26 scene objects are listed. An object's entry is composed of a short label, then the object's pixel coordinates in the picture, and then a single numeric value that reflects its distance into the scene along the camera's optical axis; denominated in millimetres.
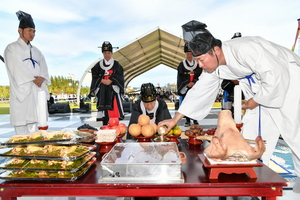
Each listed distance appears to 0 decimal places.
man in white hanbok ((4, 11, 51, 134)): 2836
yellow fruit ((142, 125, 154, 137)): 1618
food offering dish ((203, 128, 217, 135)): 1702
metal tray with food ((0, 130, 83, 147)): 1038
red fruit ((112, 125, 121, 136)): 1686
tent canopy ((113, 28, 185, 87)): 12219
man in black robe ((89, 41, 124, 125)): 4324
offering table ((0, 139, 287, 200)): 895
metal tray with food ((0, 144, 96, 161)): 980
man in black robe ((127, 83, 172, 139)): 2535
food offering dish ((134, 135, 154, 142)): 1619
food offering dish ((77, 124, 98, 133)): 2327
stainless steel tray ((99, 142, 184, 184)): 918
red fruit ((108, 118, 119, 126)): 1750
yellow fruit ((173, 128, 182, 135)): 1661
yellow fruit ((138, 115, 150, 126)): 1699
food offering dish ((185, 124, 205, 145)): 1580
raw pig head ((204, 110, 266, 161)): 935
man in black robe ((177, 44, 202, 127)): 5391
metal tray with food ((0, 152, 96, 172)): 962
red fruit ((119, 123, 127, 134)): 1765
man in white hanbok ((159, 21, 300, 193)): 1307
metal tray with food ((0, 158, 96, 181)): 954
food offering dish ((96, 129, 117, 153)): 1457
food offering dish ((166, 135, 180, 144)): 1620
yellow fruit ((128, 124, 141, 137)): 1625
